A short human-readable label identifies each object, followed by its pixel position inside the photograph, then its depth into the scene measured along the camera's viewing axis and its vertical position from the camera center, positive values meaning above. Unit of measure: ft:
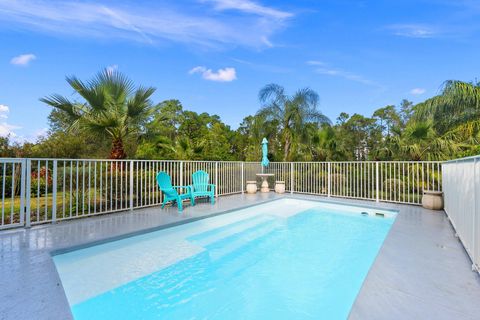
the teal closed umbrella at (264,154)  30.58 +1.13
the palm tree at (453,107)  23.66 +6.39
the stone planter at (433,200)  18.09 -3.28
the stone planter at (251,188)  29.09 -3.51
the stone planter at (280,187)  29.12 -3.40
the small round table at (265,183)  30.25 -2.98
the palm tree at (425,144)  22.93 +1.93
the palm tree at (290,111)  34.53 +8.34
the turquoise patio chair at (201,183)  21.62 -2.16
